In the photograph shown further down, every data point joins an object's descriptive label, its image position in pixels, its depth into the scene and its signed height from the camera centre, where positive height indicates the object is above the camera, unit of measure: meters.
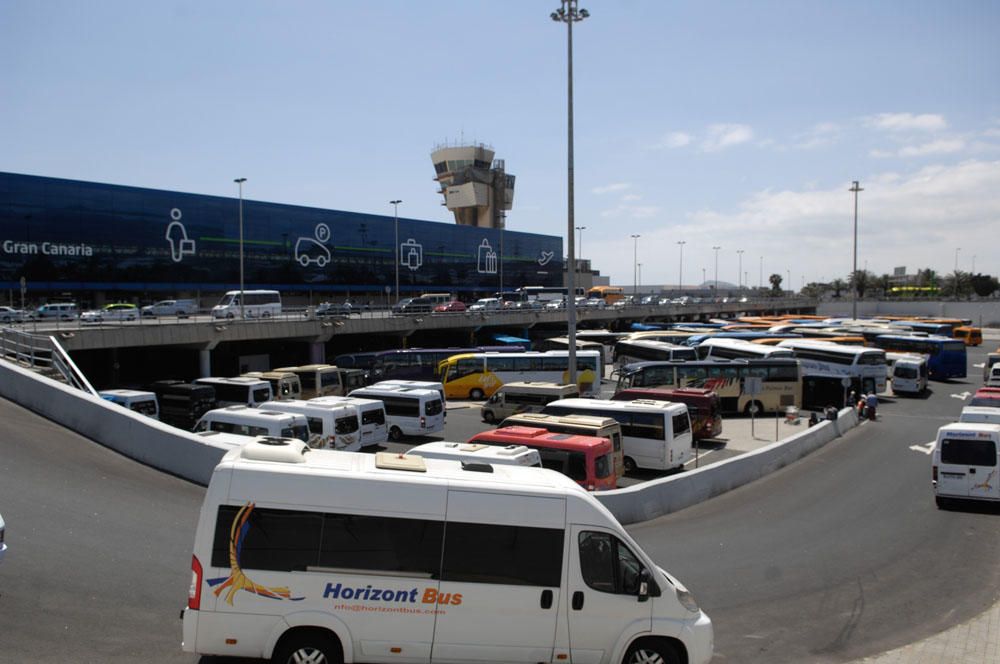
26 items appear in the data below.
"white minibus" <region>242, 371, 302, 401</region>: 30.33 -3.75
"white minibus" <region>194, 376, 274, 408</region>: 27.78 -3.70
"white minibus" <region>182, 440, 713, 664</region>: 6.57 -2.58
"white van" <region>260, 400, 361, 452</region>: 20.28 -3.58
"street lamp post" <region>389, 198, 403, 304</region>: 67.94 +7.24
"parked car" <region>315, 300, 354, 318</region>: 49.73 -0.96
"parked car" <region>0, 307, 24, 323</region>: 35.37 -1.00
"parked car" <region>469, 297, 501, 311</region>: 61.38 -0.74
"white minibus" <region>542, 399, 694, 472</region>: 20.97 -3.98
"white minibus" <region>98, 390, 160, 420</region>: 23.48 -3.42
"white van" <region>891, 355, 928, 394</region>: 40.22 -4.33
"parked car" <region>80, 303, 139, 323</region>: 35.12 -0.97
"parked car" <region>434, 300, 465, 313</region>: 60.16 -0.88
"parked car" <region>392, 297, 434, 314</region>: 56.10 -0.84
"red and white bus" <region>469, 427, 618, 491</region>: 16.14 -3.52
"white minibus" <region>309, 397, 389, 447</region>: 21.91 -3.76
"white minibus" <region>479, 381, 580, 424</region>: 28.56 -4.07
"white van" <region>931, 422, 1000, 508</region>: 15.90 -3.67
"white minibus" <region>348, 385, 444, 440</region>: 25.66 -4.09
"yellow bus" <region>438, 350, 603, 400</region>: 38.12 -3.91
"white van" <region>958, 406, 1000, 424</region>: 18.41 -3.02
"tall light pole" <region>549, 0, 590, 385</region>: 25.98 +7.24
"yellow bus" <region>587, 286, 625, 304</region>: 103.00 +0.58
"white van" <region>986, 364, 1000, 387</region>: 35.67 -3.93
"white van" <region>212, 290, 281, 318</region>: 42.66 -0.65
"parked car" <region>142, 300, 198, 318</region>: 42.99 -0.81
